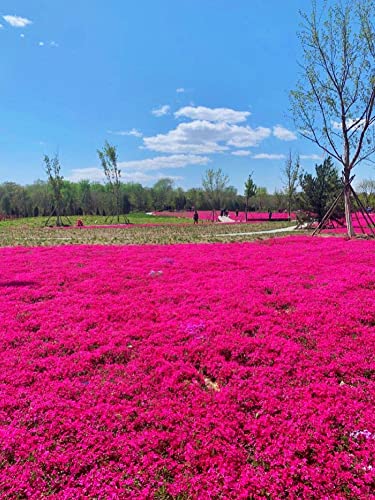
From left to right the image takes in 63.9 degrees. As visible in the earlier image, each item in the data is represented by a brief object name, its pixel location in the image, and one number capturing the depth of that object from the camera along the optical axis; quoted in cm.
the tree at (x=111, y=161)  4666
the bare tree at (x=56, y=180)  4309
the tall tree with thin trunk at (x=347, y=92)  1769
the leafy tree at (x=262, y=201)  9225
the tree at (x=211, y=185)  5422
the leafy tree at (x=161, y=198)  10362
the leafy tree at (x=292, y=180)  5359
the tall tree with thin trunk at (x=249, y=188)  5150
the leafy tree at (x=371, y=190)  6928
